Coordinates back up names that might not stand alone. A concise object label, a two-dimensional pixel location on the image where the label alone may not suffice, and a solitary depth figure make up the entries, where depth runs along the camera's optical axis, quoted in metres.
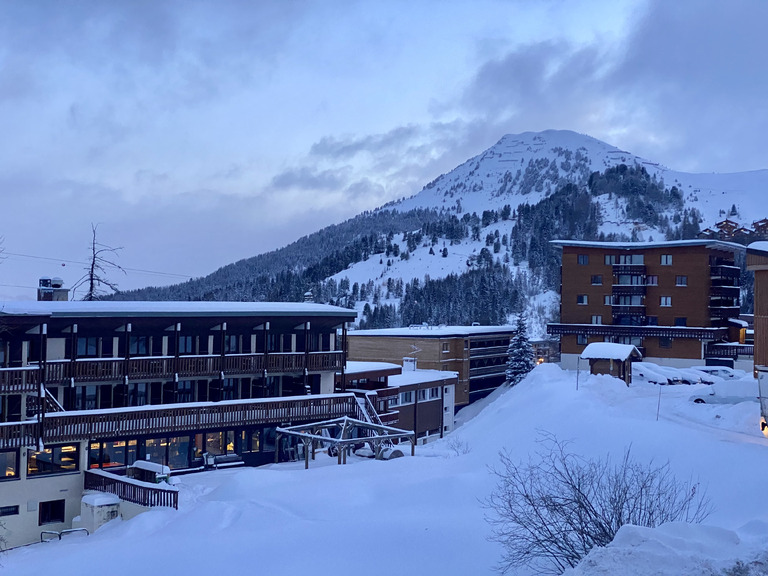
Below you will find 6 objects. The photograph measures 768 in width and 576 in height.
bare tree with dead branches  46.12
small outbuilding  41.47
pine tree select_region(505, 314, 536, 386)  68.25
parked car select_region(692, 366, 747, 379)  47.08
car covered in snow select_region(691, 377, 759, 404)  34.41
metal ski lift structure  28.70
